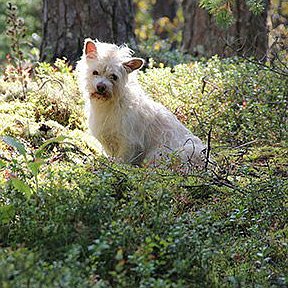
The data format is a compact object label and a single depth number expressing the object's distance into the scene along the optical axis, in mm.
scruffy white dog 13133
